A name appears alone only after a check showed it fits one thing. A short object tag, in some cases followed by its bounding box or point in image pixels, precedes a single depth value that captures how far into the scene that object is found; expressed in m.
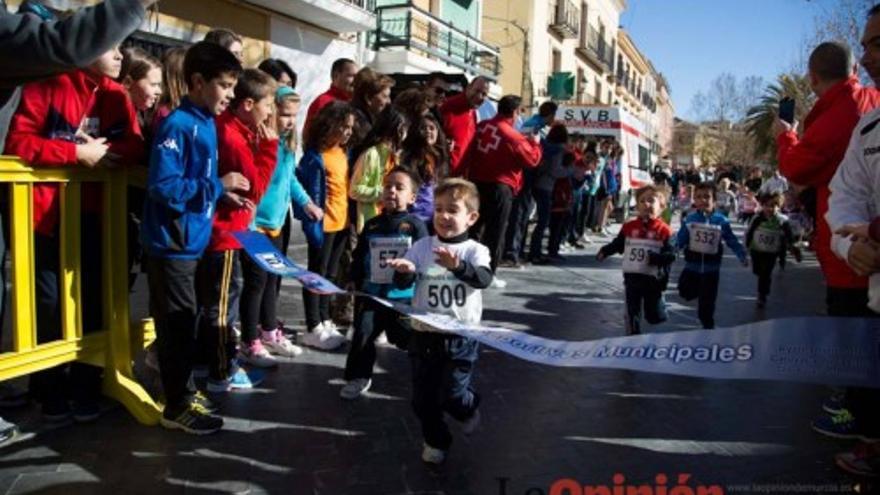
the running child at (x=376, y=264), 4.20
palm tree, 44.06
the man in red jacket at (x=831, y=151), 3.45
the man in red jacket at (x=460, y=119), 7.46
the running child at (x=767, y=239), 8.08
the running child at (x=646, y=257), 5.59
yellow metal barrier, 3.20
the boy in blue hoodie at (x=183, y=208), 3.31
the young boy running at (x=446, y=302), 3.25
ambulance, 17.94
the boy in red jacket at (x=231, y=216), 3.89
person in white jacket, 2.66
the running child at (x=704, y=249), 6.23
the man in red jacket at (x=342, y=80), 6.43
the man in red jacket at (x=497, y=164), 8.15
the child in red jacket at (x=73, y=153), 3.27
